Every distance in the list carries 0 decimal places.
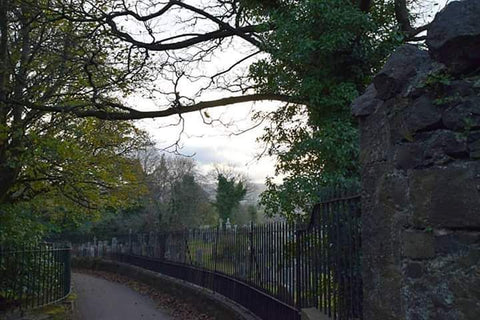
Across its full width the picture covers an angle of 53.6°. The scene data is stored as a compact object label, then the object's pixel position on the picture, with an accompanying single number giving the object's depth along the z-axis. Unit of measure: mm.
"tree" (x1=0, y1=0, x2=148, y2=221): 10594
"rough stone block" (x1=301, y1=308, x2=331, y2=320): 4998
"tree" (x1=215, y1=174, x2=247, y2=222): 33719
